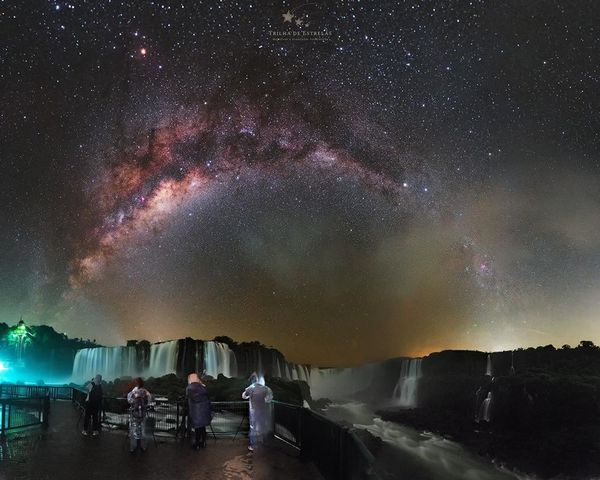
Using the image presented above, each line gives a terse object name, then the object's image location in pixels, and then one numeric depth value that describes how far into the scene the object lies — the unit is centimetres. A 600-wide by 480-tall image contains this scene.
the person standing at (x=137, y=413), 1432
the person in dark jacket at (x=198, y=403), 1377
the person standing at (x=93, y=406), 1794
